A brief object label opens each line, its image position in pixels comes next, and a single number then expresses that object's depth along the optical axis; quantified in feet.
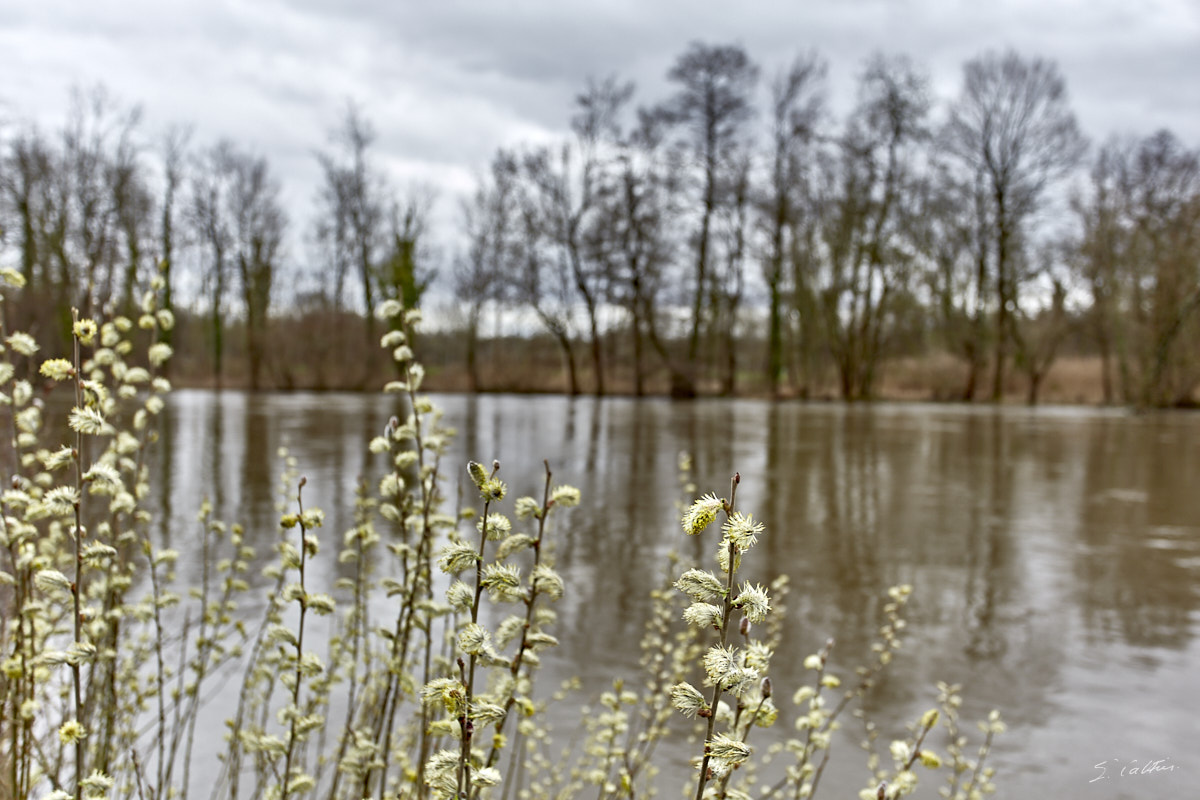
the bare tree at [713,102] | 105.60
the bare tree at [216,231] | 128.06
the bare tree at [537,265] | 109.81
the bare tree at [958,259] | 106.52
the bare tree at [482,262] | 126.11
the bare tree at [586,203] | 108.58
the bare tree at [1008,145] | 101.55
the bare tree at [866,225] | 102.42
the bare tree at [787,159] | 104.99
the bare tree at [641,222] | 107.65
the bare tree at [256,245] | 127.95
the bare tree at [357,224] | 125.70
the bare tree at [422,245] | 107.45
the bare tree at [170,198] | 122.83
